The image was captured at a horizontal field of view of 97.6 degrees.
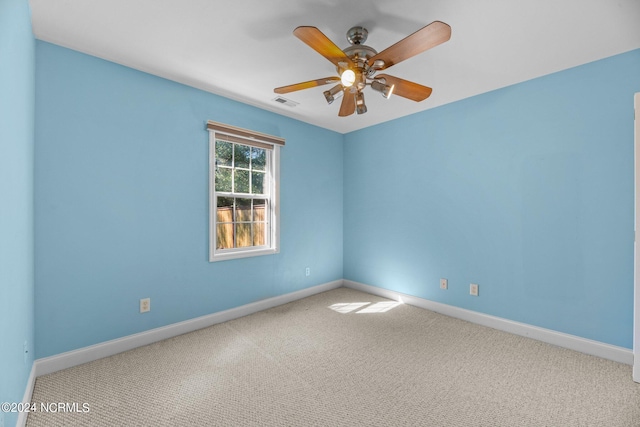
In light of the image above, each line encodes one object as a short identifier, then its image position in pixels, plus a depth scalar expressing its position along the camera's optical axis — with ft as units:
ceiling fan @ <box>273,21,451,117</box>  5.04
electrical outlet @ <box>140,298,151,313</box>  8.44
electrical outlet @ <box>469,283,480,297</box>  10.18
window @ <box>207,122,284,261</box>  10.21
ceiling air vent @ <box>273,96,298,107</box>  10.47
